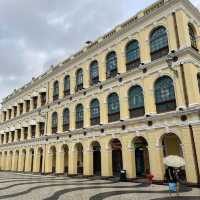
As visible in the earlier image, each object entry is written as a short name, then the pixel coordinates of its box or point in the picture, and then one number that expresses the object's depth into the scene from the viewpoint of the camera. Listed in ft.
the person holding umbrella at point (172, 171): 35.78
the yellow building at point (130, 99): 52.26
